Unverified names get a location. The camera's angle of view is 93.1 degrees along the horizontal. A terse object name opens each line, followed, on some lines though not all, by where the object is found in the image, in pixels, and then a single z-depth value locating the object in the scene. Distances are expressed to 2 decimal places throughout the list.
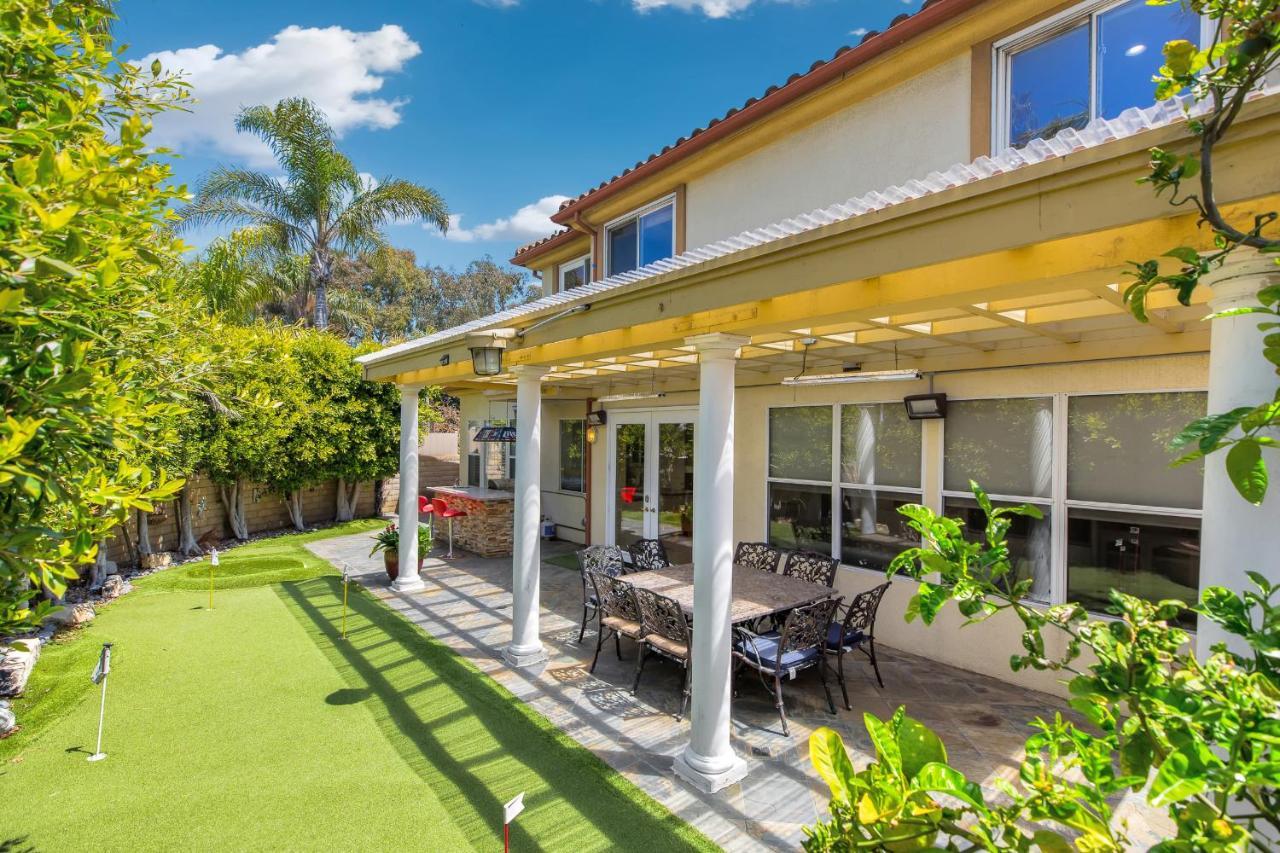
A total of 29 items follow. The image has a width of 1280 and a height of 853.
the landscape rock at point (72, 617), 7.77
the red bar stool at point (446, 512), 11.71
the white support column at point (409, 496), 9.56
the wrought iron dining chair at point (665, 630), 5.56
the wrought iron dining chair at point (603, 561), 7.63
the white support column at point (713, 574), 4.41
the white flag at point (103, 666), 4.62
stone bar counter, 12.39
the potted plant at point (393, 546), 10.05
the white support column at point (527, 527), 6.66
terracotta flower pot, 10.02
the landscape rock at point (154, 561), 11.24
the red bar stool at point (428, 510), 11.31
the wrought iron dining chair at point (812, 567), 7.09
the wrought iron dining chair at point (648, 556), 8.27
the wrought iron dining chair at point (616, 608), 6.24
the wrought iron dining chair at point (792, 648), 5.26
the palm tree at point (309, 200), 17.45
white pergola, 2.06
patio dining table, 5.77
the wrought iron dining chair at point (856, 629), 5.67
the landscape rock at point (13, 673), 5.75
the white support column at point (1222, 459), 2.00
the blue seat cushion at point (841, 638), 5.73
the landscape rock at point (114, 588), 9.29
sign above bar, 13.40
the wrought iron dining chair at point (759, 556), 7.76
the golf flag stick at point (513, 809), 2.95
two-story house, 2.49
